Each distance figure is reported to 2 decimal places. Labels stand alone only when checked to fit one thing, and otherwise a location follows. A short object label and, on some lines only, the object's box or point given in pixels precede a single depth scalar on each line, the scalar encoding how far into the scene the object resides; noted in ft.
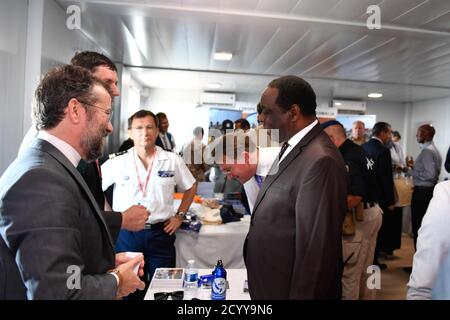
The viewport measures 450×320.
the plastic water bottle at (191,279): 5.20
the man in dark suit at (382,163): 11.89
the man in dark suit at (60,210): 2.38
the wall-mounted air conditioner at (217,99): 23.38
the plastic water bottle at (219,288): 4.78
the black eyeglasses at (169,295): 4.67
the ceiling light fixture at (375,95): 22.10
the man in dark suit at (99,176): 4.10
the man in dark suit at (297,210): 3.41
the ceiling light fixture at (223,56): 12.84
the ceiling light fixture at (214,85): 20.99
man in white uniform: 7.48
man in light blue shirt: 13.79
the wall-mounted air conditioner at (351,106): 24.07
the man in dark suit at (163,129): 13.48
